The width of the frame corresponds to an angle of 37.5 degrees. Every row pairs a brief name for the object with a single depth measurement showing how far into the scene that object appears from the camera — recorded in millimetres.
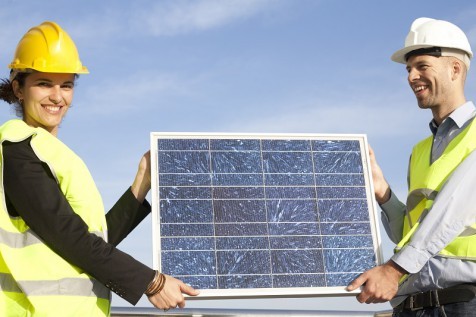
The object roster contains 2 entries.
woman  3854
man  4348
